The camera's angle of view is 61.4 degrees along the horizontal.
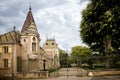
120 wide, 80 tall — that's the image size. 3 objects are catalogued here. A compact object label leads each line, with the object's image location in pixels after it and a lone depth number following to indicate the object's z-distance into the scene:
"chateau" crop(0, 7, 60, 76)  15.91
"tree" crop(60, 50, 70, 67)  18.53
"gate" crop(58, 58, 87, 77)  16.13
